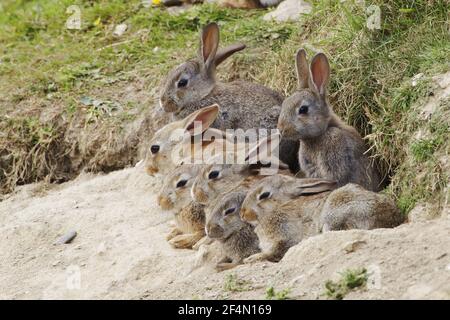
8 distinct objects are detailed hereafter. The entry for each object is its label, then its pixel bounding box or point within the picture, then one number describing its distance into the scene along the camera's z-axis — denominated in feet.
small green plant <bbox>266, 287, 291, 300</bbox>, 35.52
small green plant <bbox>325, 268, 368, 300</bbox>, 34.68
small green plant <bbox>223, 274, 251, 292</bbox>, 37.93
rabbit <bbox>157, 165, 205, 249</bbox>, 46.60
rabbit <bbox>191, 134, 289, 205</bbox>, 45.47
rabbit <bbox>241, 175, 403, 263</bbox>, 41.32
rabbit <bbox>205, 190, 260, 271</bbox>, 43.21
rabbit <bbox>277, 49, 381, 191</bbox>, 47.19
